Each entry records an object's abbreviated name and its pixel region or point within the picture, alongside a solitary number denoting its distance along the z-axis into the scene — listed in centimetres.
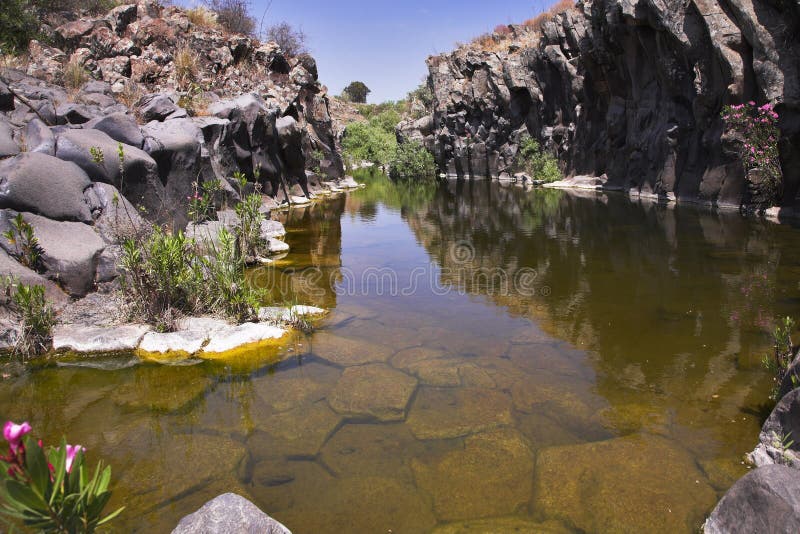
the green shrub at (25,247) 668
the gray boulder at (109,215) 747
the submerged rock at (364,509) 341
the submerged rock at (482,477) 357
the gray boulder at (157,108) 1510
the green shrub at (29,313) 582
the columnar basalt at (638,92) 1509
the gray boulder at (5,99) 1028
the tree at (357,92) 10775
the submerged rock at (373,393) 488
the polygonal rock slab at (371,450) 402
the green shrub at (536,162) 3316
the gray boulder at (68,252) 695
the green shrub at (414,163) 4591
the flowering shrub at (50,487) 177
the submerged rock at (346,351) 610
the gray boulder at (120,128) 1027
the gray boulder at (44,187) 719
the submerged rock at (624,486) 340
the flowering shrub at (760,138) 1491
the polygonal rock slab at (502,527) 334
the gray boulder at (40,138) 830
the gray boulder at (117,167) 849
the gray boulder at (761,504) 267
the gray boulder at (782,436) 354
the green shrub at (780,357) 460
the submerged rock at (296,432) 427
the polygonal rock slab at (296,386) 511
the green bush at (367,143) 5984
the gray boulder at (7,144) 777
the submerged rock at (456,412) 456
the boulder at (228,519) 274
